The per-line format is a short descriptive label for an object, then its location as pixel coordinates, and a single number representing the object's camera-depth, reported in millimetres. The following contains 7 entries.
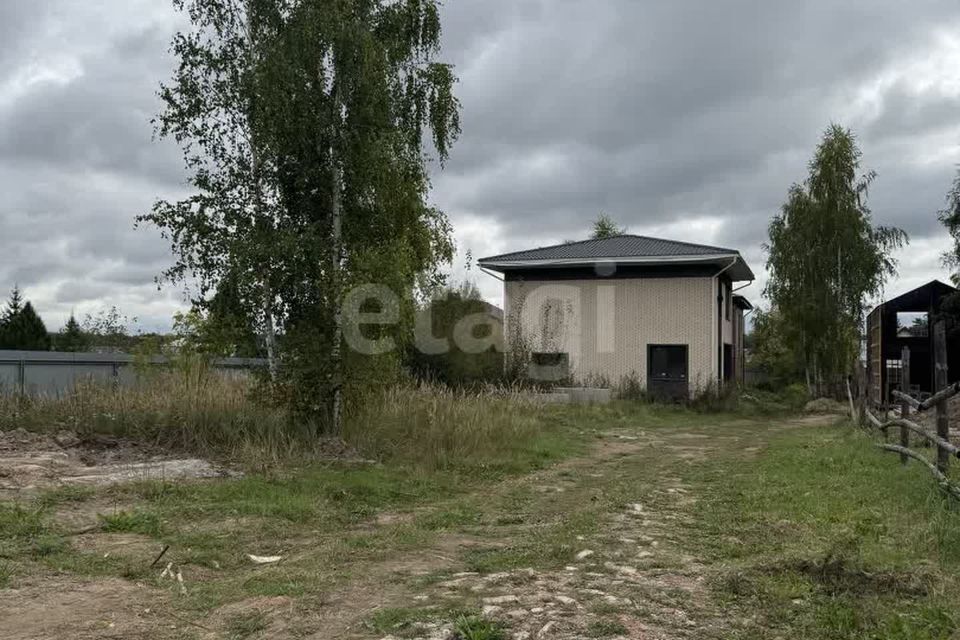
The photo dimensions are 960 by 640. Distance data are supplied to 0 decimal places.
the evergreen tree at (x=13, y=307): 33188
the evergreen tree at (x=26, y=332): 27641
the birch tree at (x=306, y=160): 10750
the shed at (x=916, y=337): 25984
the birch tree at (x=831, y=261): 27812
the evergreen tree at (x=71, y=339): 31400
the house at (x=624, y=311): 25625
